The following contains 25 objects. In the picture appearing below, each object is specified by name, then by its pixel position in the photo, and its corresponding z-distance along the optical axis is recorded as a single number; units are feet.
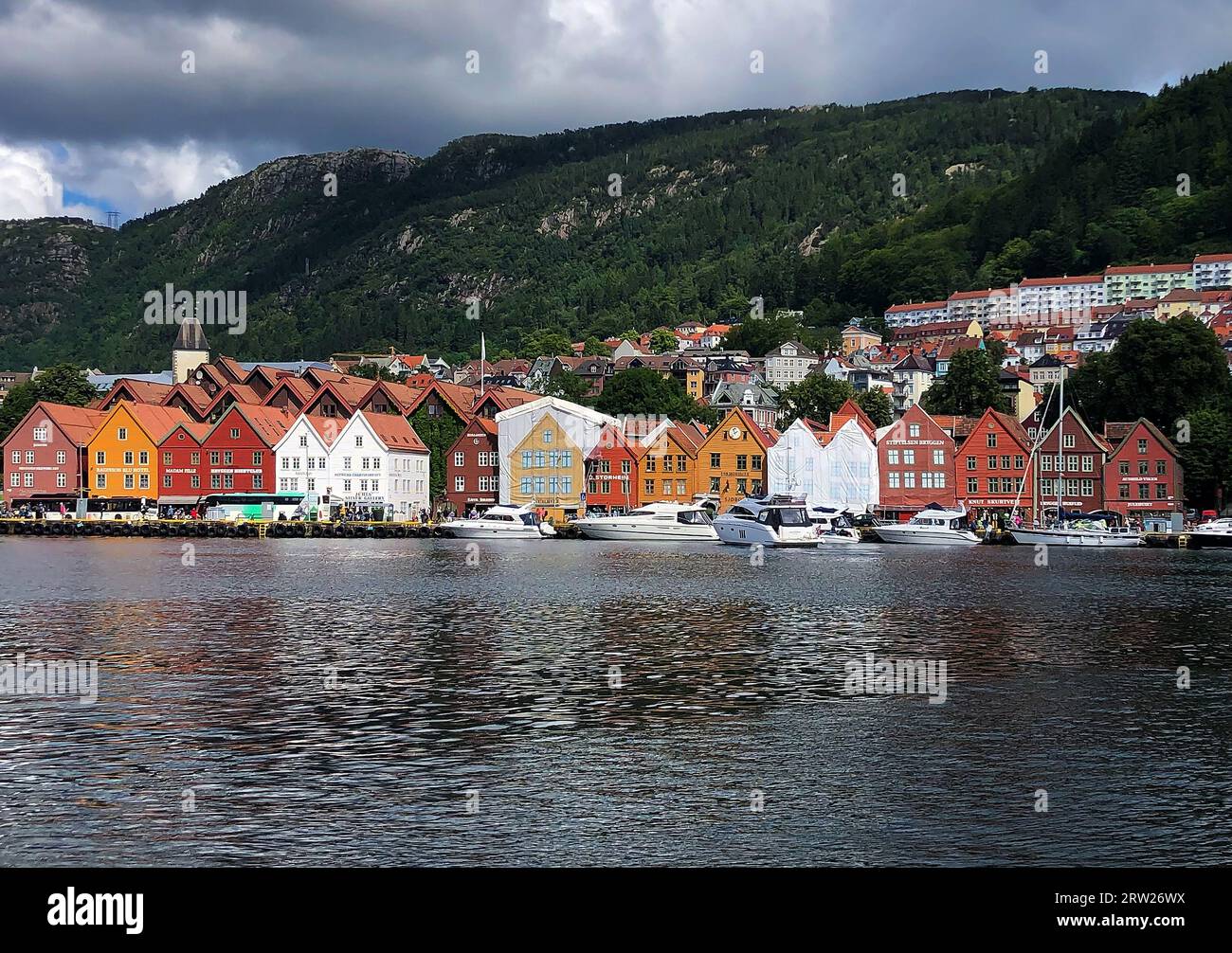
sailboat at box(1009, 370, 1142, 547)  362.74
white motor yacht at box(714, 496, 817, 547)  358.02
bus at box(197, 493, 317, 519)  437.58
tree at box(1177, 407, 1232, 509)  404.77
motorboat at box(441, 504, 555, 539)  395.75
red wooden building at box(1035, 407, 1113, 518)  417.69
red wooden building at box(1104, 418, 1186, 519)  409.28
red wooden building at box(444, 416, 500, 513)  458.91
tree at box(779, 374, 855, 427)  586.45
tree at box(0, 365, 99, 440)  536.83
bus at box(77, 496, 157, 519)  445.78
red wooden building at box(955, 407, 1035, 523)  427.33
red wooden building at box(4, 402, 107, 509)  463.83
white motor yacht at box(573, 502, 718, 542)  391.04
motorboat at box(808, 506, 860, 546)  382.01
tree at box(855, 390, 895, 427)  599.16
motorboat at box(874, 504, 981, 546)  373.81
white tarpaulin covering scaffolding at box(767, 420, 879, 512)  435.94
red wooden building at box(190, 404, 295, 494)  452.76
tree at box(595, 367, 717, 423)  540.52
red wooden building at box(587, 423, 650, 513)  450.30
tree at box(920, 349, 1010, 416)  516.32
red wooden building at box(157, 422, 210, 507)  457.68
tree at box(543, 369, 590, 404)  606.55
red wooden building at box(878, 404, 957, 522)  431.84
